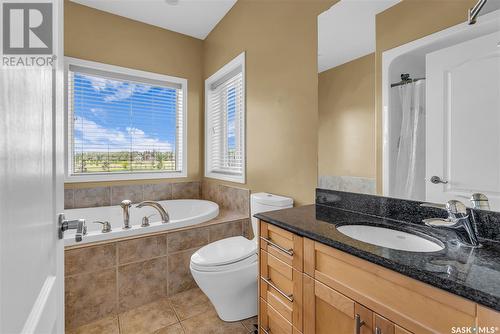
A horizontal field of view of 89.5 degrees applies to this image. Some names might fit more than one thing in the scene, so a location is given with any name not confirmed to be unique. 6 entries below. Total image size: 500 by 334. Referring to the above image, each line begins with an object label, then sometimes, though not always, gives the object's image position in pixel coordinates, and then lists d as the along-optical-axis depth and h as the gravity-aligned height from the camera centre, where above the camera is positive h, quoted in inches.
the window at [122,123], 108.2 +20.5
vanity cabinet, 26.6 -17.5
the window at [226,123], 107.6 +20.9
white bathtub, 75.0 -20.1
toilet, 63.2 -27.0
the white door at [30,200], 16.4 -2.7
